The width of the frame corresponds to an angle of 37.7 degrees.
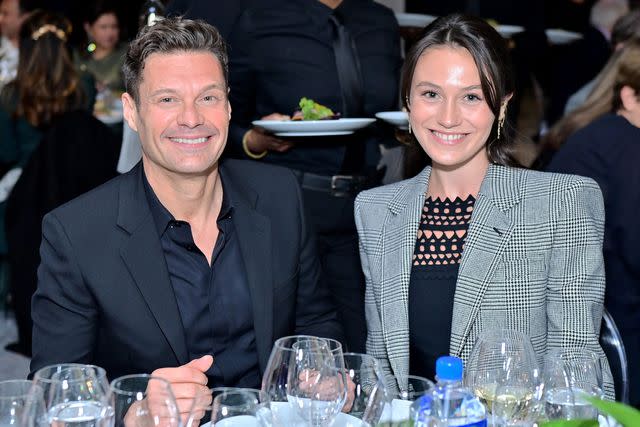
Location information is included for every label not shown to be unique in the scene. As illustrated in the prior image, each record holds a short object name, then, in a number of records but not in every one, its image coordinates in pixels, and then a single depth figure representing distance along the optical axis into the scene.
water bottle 1.35
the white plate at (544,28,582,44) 4.87
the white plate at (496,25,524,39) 4.12
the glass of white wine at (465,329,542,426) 1.52
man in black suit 2.04
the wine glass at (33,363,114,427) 1.39
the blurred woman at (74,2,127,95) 6.62
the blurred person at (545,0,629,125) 6.05
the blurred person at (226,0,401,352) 3.00
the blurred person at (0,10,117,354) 4.18
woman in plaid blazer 2.21
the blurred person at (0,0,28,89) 7.04
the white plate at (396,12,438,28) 3.85
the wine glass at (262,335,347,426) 1.41
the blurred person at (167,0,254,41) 2.93
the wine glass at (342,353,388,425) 1.41
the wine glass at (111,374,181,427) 1.29
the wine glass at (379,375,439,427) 1.33
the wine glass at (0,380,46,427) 1.34
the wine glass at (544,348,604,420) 1.49
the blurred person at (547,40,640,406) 2.86
